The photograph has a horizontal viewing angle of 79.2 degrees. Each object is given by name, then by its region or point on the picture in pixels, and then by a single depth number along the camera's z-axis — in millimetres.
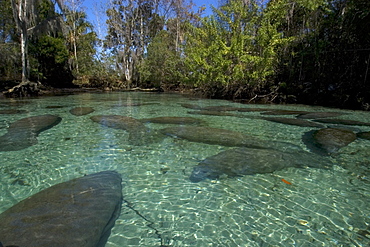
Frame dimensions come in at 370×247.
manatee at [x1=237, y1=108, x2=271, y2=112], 10988
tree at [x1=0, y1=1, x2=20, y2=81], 19734
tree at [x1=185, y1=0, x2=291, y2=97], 14375
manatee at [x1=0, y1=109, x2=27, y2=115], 9164
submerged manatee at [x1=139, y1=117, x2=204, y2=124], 7494
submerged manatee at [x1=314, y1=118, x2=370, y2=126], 7438
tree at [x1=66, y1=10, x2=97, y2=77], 30188
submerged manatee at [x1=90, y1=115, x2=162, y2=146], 5484
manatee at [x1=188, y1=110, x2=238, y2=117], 9462
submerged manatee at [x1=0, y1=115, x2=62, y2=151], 4844
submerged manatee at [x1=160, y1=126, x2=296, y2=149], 4992
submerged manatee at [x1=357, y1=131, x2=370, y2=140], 5632
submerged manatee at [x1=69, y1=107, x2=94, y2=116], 9377
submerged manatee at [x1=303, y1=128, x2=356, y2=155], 4733
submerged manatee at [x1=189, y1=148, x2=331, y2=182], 3576
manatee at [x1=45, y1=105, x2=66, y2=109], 11373
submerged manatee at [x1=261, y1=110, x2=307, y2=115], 9633
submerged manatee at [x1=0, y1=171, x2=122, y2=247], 1902
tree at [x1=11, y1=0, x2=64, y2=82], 15695
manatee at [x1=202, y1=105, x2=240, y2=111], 11164
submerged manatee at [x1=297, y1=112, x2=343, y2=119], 8586
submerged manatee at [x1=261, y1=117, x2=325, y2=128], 7173
